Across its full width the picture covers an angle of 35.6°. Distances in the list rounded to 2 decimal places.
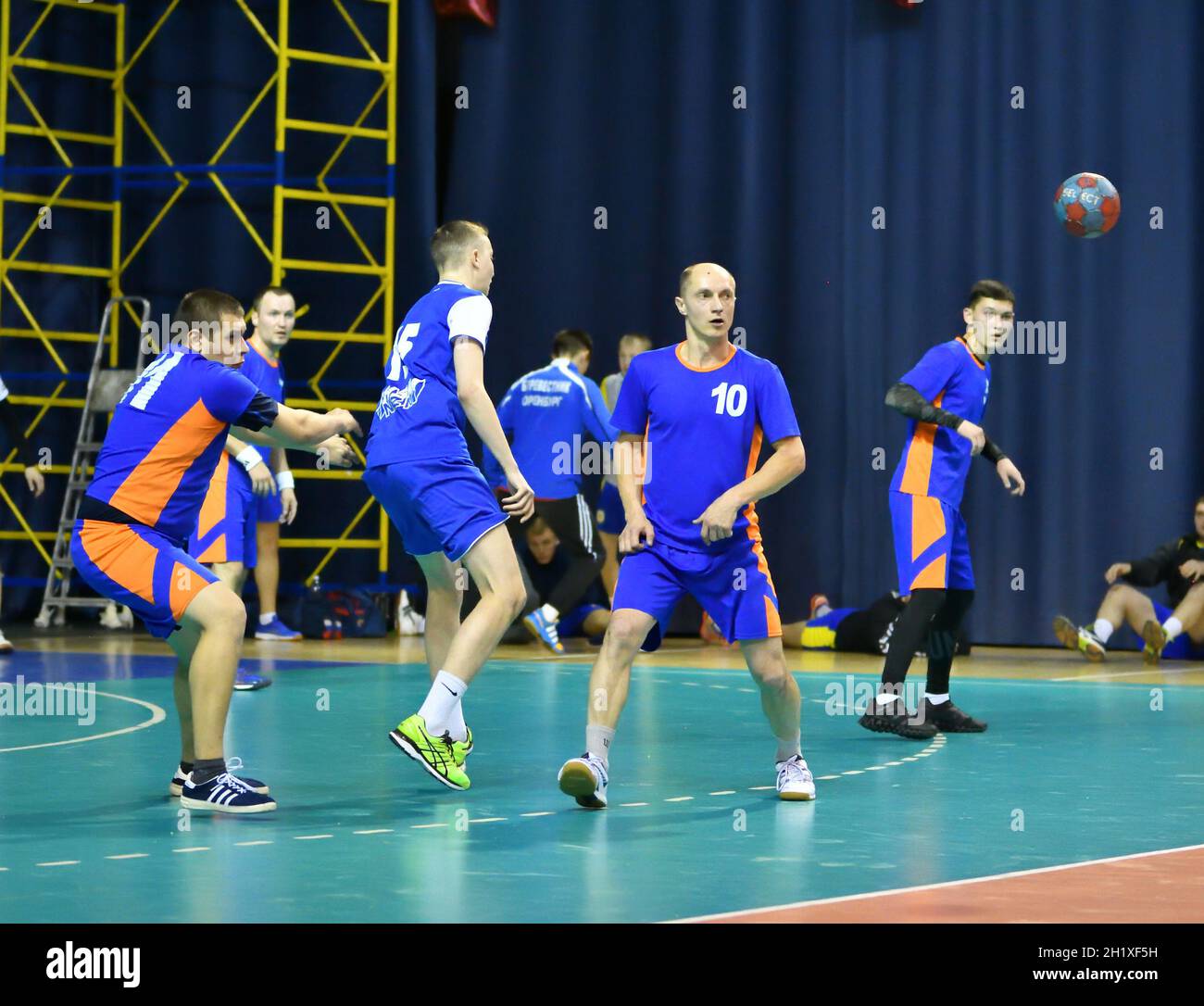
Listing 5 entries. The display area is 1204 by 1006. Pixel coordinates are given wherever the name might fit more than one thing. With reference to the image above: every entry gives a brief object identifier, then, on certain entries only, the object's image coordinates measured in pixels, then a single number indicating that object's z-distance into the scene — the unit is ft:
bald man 20.07
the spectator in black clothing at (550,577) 46.35
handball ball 35.47
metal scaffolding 48.21
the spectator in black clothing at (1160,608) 42.34
